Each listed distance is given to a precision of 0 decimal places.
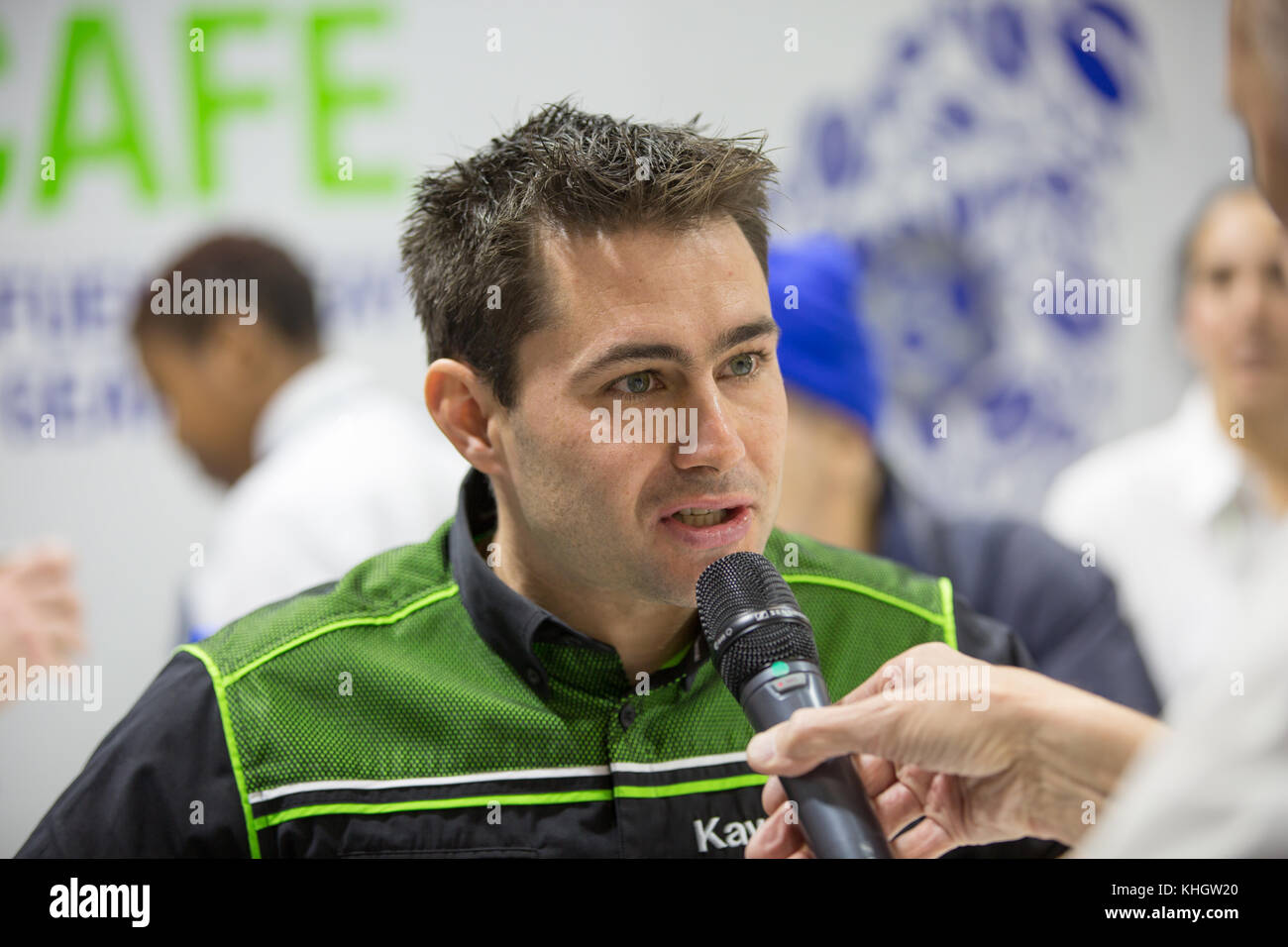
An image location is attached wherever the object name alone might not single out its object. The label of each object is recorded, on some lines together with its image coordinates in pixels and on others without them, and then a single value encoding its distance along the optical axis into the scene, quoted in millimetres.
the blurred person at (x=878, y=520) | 2080
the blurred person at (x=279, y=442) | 2052
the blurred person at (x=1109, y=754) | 1337
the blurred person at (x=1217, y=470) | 2235
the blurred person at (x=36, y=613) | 1956
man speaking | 1806
